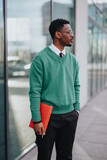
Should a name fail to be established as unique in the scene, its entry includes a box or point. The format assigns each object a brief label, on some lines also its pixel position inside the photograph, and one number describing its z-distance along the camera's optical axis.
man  2.34
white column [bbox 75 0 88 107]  7.25
